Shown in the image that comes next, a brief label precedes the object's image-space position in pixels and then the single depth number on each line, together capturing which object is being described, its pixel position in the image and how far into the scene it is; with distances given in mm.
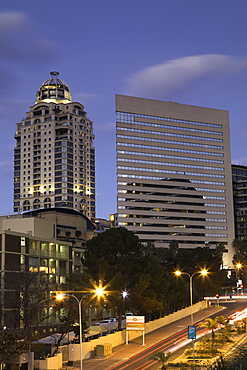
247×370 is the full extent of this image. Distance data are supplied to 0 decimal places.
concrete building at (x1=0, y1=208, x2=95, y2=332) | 69812
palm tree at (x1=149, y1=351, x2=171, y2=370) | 51875
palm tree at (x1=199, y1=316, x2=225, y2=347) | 65438
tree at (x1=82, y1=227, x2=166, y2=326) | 70625
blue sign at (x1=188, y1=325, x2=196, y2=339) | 56125
